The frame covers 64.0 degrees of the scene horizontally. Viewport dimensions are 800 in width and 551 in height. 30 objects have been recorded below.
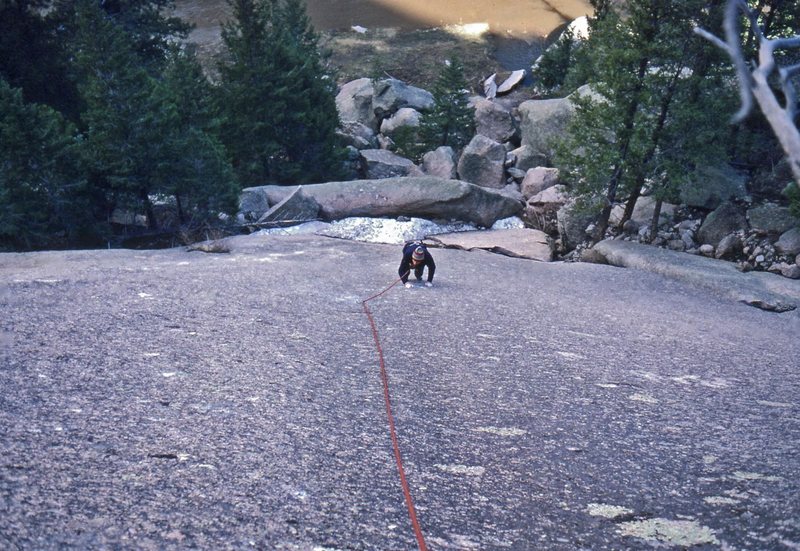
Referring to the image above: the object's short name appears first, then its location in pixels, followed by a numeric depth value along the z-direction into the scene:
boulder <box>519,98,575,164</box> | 31.79
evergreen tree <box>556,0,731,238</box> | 17.70
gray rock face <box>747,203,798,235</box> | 18.34
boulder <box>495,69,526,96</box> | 53.59
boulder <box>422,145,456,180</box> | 32.41
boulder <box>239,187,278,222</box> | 23.48
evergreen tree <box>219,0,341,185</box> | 29.41
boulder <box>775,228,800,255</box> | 17.52
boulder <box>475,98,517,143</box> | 39.62
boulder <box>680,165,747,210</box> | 20.86
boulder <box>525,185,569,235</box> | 24.41
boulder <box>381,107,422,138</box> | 43.09
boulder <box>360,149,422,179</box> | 32.81
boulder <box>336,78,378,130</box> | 47.25
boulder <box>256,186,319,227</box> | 22.88
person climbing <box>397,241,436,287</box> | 11.76
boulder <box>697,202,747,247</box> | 19.56
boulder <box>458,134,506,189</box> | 31.23
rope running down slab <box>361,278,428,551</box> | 3.83
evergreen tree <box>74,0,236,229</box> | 18.91
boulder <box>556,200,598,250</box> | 22.03
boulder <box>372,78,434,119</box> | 46.31
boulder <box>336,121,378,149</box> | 39.38
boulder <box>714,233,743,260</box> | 18.73
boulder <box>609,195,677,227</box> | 21.17
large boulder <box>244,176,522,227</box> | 24.14
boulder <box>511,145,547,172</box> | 32.38
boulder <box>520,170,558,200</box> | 27.75
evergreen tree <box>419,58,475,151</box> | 36.72
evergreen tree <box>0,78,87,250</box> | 16.81
